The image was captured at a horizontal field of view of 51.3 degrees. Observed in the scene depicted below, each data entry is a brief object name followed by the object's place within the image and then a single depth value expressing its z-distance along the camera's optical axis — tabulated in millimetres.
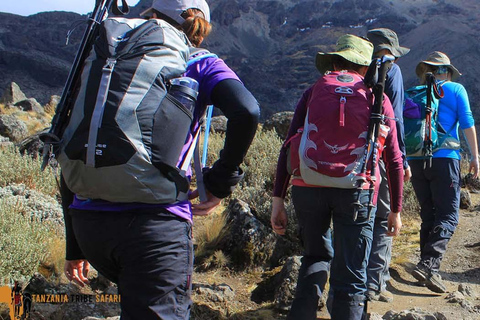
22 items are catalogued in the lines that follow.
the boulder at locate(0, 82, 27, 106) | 18925
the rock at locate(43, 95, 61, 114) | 16078
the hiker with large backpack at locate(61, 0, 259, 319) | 1587
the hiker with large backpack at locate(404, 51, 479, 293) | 3951
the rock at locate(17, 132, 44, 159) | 7734
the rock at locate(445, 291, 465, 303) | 3662
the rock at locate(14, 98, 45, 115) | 15911
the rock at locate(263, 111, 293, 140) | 10062
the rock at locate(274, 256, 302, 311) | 3500
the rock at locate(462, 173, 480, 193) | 8292
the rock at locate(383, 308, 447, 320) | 3035
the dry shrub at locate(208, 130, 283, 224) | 5614
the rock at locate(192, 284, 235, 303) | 3555
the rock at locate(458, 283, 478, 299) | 3852
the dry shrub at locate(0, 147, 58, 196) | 5715
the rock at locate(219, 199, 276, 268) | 4480
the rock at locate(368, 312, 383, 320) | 3117
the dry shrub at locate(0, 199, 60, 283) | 3424
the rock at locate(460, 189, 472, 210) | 6930
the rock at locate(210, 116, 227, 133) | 10812
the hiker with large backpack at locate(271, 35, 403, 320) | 2391
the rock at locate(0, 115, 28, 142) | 10219
